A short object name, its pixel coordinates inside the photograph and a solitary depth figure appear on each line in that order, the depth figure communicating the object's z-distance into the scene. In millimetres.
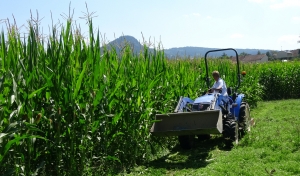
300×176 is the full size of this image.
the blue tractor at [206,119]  6691
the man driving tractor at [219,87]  8414
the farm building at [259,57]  84725
